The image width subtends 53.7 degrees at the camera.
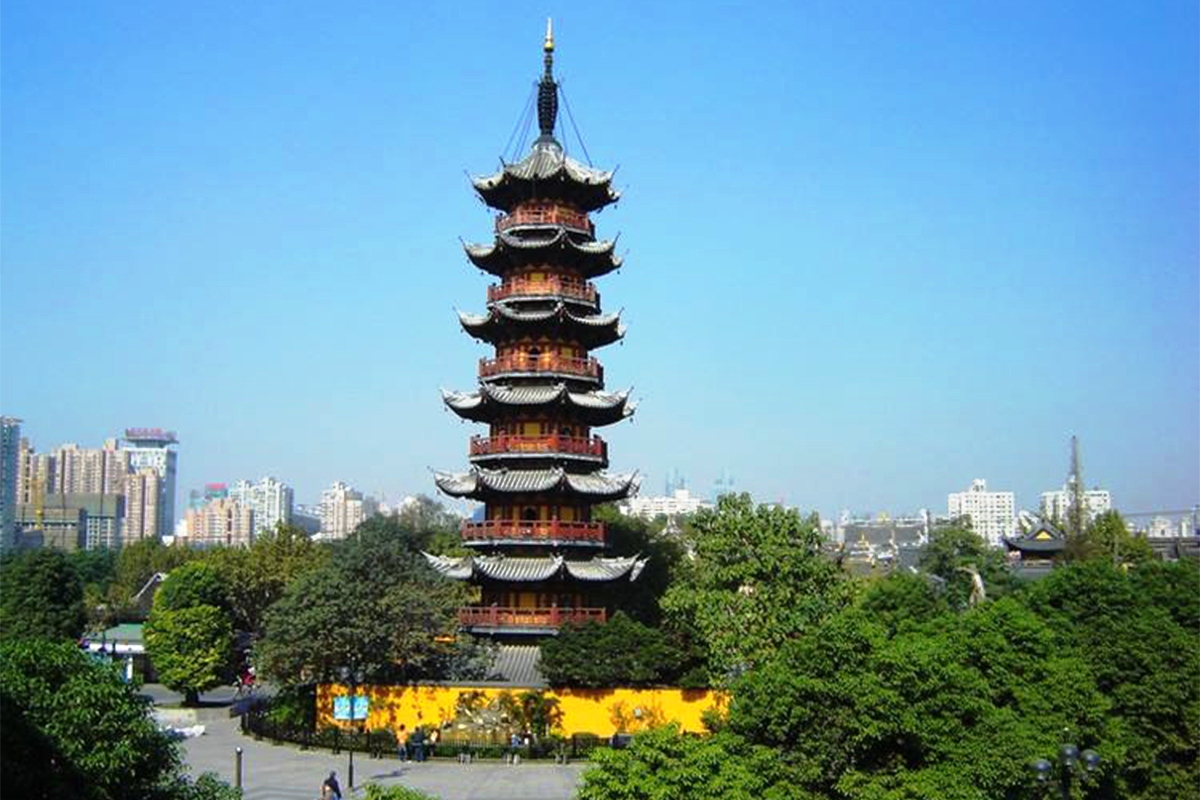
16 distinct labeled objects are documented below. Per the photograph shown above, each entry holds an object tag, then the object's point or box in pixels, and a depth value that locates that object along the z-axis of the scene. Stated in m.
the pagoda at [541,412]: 39.28
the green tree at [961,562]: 53.22
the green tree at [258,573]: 52.34
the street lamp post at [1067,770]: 20.52
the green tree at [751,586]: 34.12
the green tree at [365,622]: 35.44
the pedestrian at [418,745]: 34.00
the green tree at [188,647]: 44.44
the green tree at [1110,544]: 64.50
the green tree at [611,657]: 34.66
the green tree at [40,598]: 45.28
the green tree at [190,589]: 45.66
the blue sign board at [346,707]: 32.66
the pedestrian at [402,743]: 34.22
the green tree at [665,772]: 20.03
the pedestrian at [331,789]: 25.55
